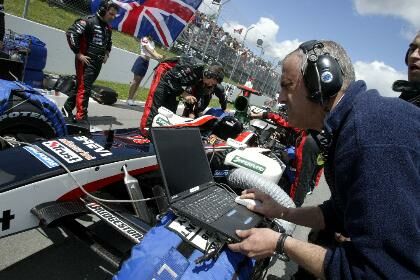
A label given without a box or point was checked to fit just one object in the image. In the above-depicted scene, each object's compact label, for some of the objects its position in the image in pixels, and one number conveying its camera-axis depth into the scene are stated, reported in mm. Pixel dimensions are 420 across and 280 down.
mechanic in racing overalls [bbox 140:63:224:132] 4441
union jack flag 9094
